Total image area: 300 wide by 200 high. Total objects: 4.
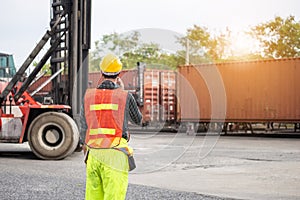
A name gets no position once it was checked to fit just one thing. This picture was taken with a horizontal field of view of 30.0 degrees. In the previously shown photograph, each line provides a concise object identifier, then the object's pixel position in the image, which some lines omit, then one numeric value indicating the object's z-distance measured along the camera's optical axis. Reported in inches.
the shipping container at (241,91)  954.1
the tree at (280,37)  1382.9
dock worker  160.1
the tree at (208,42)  1489.9
